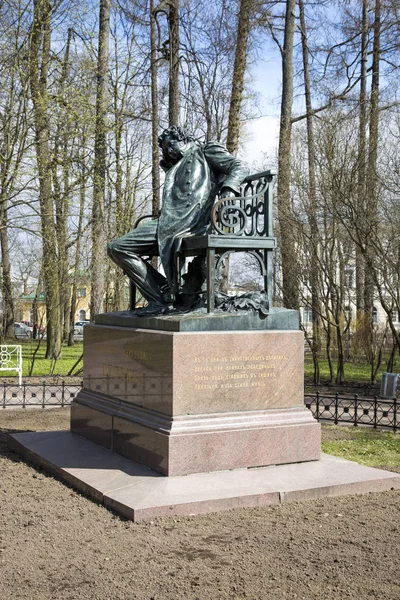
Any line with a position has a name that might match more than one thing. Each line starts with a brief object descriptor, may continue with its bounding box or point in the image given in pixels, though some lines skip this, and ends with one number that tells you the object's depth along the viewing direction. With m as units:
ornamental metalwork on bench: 7.21
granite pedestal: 6.68
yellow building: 39.97
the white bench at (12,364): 15.28
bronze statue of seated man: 7.77
